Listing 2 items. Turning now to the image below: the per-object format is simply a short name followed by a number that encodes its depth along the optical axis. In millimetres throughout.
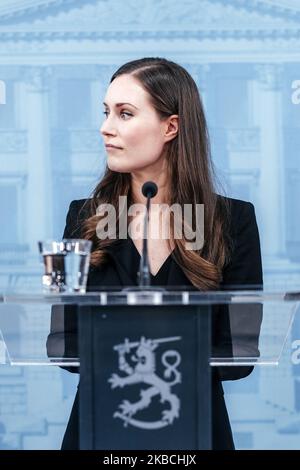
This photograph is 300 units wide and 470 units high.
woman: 8016
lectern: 7363
